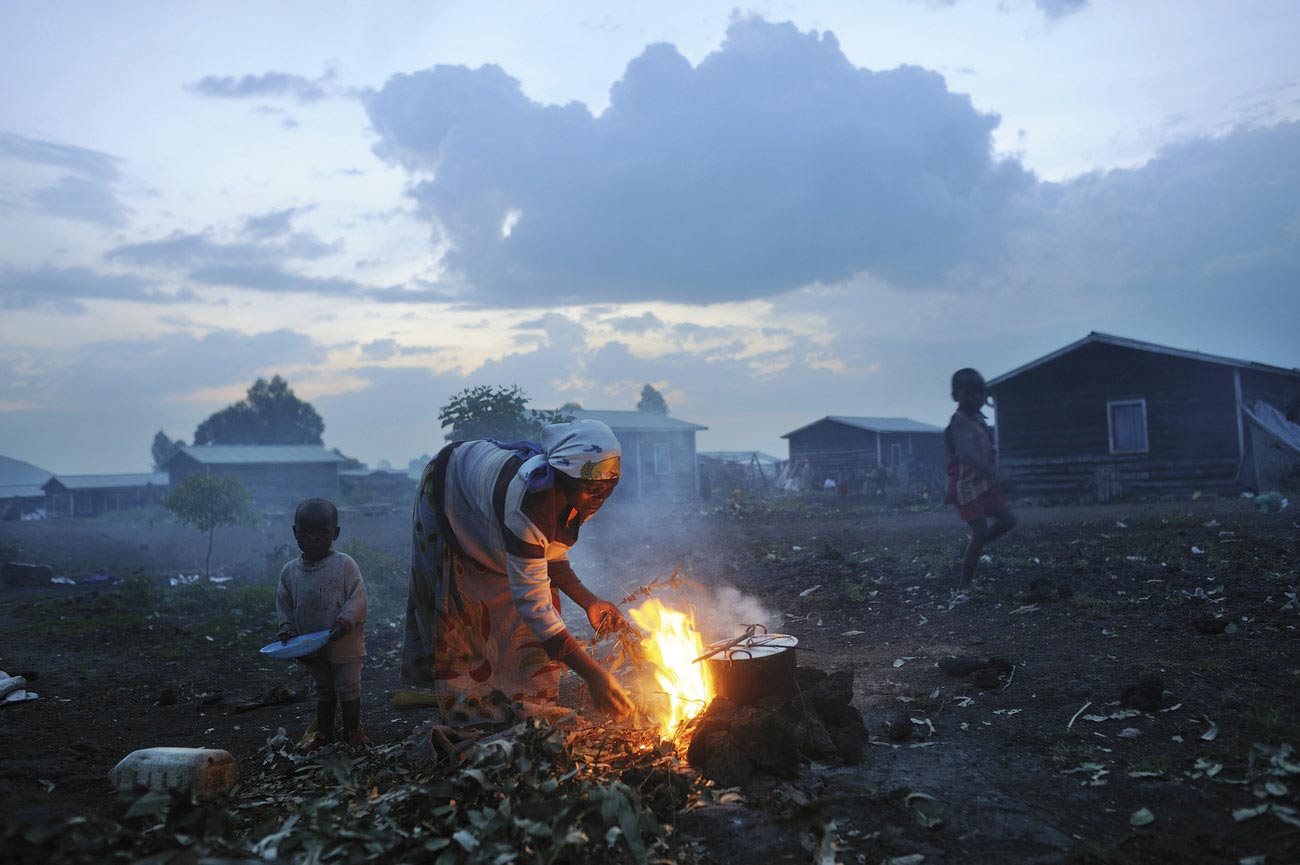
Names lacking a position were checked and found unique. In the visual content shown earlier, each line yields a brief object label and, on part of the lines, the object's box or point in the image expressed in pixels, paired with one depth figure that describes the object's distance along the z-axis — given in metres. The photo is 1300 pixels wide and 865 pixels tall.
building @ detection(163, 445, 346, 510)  41.94
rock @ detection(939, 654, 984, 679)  5.33
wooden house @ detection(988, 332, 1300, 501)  18.47
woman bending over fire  3.71
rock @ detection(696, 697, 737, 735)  3.90
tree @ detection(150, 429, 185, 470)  84.56
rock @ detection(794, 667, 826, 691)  4.51
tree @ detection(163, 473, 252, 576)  16.78
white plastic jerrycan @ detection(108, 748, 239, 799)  3.87
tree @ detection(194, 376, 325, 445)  67.81
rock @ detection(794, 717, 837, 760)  3.90
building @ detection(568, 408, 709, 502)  33.19
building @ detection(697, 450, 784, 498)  33.47
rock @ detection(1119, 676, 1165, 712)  4.22
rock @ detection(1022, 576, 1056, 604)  7.45
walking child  8.02
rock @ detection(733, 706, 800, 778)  3.70
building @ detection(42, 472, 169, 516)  52.94
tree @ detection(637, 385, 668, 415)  73.56
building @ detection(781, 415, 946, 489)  33.69
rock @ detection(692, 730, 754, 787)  3.62
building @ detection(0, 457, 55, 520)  48.19
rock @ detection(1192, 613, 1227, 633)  5.66
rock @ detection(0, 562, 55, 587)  16.12
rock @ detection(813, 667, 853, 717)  4.18
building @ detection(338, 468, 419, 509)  39.28
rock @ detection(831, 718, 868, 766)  3.90
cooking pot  4.15
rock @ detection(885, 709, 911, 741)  4.21
